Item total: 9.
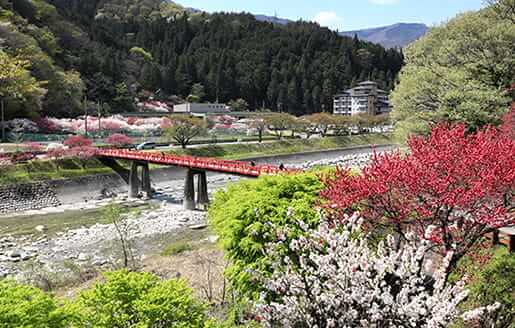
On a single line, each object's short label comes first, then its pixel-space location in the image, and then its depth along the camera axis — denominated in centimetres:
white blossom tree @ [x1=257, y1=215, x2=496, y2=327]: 664
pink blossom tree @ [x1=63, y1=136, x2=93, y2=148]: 4856
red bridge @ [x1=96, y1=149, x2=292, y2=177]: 3076
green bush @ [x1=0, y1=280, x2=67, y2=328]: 687
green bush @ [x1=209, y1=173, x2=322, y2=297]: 1251
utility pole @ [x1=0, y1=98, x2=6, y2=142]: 5388
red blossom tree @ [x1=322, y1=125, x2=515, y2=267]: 1066
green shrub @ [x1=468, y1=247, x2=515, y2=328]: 1016
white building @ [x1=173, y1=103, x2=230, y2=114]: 10294
